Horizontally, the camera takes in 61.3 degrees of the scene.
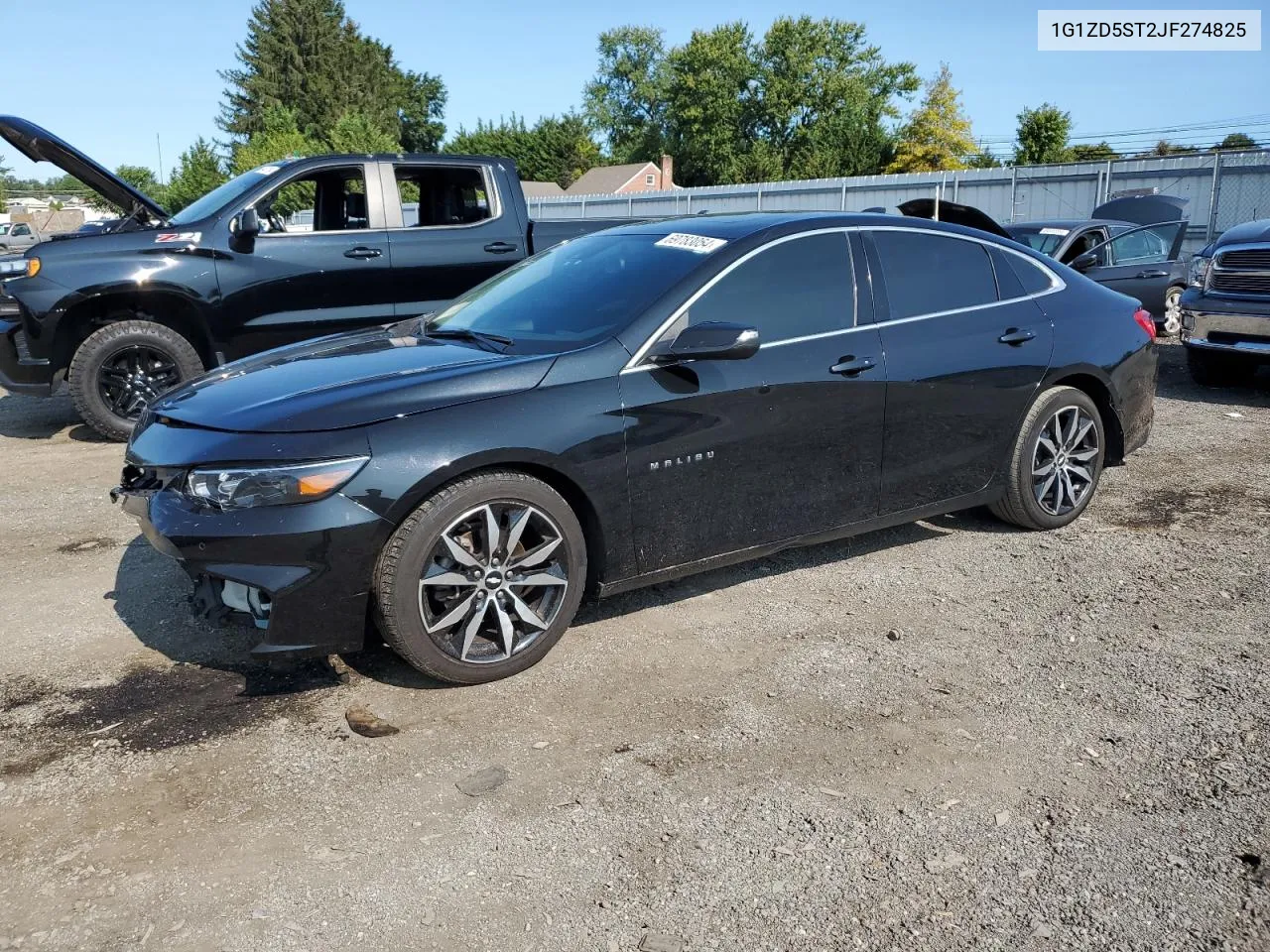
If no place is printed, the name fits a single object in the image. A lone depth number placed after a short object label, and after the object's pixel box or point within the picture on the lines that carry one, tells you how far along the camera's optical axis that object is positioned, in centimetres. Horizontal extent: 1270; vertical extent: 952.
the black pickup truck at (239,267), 759
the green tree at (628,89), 10056
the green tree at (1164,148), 4879
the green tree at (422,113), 9344
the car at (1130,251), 1156
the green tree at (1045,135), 5800
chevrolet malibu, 356
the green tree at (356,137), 5469
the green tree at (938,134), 6712
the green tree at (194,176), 5742
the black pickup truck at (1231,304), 873
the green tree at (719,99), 7900
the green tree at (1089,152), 5772
